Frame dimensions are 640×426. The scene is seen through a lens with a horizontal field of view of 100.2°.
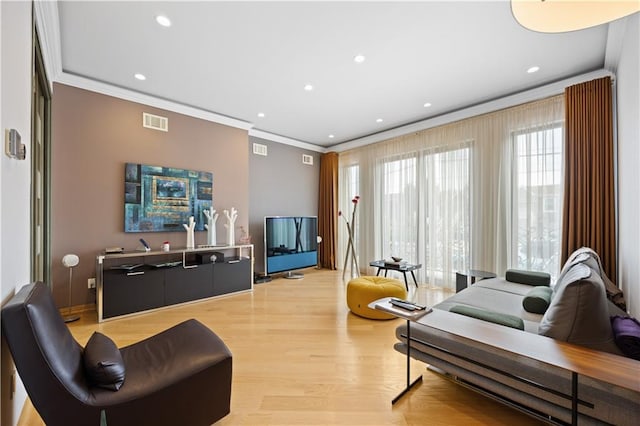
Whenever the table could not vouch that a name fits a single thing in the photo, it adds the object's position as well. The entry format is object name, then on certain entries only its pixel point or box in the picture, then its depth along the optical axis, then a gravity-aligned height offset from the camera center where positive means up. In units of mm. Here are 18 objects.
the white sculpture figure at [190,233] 3803 -275
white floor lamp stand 2902 -522
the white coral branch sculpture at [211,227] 4055 -211
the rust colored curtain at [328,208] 6008 +124
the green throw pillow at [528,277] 2988 -734
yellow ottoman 3113 -944
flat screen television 4910 -584
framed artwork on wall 3531 +242
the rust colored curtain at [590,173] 2789 +432
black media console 3045 -834
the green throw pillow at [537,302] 2205 -742
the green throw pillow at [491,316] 1688 -681
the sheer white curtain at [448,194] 3602 +306
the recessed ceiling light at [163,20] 2223 +1633
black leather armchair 1114 -838
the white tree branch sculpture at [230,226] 4254 -197
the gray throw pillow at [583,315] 1380 -536
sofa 1207 -766
